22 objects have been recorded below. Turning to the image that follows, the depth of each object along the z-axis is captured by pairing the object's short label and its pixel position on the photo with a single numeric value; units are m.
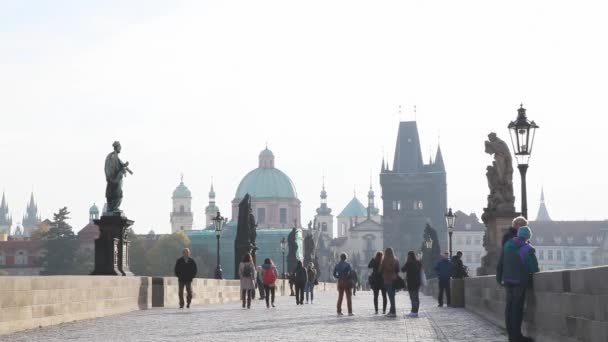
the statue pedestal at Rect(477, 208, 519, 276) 28.06
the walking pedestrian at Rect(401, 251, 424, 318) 23.25
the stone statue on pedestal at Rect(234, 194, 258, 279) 42.81
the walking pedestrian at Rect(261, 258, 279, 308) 29.42
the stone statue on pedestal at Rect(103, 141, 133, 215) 26.16
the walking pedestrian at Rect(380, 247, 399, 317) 23.16
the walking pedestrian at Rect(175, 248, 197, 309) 26.73
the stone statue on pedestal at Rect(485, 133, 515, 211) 28.55
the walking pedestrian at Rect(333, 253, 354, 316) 24.03
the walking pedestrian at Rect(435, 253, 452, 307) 28.03
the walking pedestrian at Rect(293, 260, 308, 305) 31.72
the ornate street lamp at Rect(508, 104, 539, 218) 18.72
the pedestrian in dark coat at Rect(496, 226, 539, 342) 13.74
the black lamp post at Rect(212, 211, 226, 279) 45.53
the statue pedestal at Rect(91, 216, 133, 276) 25.91
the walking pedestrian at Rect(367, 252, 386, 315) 24.11
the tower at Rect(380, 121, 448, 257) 175.75
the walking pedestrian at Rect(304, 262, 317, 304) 36.25
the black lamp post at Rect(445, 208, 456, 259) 43.49
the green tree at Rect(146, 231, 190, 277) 139.75
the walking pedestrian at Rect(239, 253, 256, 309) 28.42
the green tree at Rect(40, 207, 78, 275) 121.81
